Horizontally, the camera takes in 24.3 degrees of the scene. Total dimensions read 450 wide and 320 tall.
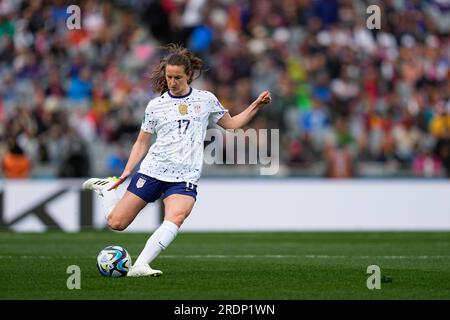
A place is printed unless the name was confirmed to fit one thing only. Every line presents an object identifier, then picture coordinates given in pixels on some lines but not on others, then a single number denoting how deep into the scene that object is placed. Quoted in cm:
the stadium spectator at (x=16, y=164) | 2278
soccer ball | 1142
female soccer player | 1147
